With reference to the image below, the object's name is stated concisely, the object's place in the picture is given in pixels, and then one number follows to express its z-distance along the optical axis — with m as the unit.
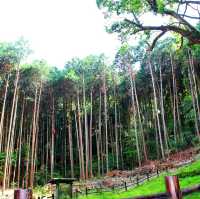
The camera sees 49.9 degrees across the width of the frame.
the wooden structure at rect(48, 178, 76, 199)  8.26
